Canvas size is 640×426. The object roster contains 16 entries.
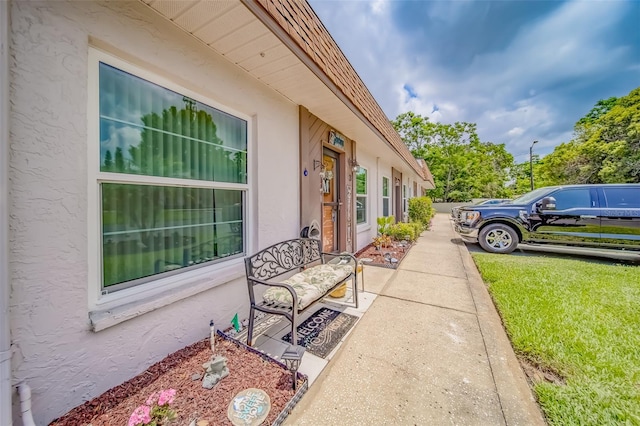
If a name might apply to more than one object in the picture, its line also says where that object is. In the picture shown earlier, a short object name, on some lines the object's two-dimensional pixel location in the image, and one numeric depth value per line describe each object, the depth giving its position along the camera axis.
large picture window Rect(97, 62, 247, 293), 1.68
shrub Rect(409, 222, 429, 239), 8.22
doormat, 2.20
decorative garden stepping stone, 1.37
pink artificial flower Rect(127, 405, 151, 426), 1.23
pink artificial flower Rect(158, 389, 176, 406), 1.34
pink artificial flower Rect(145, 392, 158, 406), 1.39
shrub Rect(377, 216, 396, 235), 6.13
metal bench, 2.05
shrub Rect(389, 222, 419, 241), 7.18
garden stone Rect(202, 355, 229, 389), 1.65
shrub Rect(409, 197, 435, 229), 10.04
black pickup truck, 4.89
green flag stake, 2.29
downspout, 1.09
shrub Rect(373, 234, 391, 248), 6.15
